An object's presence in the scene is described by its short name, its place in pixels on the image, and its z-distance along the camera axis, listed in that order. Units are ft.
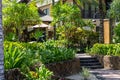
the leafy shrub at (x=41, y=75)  31.93
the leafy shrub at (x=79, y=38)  97.66
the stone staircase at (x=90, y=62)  70.85
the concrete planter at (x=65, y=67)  52.54
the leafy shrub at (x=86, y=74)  48.62
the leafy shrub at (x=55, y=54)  53.78
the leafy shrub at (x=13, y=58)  34.38
